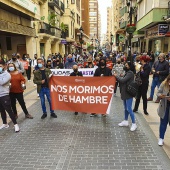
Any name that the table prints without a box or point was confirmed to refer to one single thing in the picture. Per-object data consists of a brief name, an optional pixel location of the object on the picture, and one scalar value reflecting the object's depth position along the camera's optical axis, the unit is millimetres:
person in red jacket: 6057
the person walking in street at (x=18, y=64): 8491
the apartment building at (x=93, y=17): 167750
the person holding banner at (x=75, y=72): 6852
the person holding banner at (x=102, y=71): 6859
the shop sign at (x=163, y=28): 18297
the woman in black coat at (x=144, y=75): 6660
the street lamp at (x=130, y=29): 14539
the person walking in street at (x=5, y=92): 5485
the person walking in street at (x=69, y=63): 10156
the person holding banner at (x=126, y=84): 5277
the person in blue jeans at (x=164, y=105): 4254
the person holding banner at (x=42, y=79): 6402
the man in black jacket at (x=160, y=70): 7676
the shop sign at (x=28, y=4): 14712
